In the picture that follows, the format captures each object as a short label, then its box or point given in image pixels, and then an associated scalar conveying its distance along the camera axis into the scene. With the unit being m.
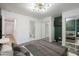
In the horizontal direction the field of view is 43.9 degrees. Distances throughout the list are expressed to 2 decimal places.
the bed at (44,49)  1.49
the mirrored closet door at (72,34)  1.49
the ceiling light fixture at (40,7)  1.46
